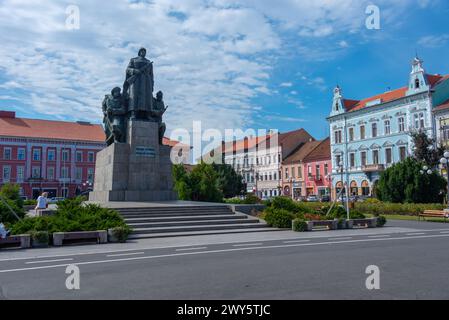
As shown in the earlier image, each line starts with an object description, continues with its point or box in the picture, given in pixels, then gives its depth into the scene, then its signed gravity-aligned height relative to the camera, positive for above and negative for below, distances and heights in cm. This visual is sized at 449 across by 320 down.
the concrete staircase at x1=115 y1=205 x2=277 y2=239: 1695 -105
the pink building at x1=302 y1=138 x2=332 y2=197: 6556 +427
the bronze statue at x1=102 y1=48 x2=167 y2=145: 2447 +564
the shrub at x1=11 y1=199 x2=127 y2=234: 1451 -80
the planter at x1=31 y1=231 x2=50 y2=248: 1374 -130
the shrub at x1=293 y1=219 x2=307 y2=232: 1834 -123
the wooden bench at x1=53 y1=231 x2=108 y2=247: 1409 -131
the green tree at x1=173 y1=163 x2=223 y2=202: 3266 +100
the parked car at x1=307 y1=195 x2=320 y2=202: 5969 -20
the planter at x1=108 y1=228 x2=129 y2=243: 1479 -127
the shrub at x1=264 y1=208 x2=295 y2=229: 1908 -100
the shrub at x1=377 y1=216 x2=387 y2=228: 2114 -126
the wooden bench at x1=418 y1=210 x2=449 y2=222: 2544 -115
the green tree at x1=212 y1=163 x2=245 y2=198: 5809 +232
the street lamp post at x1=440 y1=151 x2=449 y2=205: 2567 +222
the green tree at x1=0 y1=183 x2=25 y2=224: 1642 -53
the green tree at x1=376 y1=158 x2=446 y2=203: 3425 +93
